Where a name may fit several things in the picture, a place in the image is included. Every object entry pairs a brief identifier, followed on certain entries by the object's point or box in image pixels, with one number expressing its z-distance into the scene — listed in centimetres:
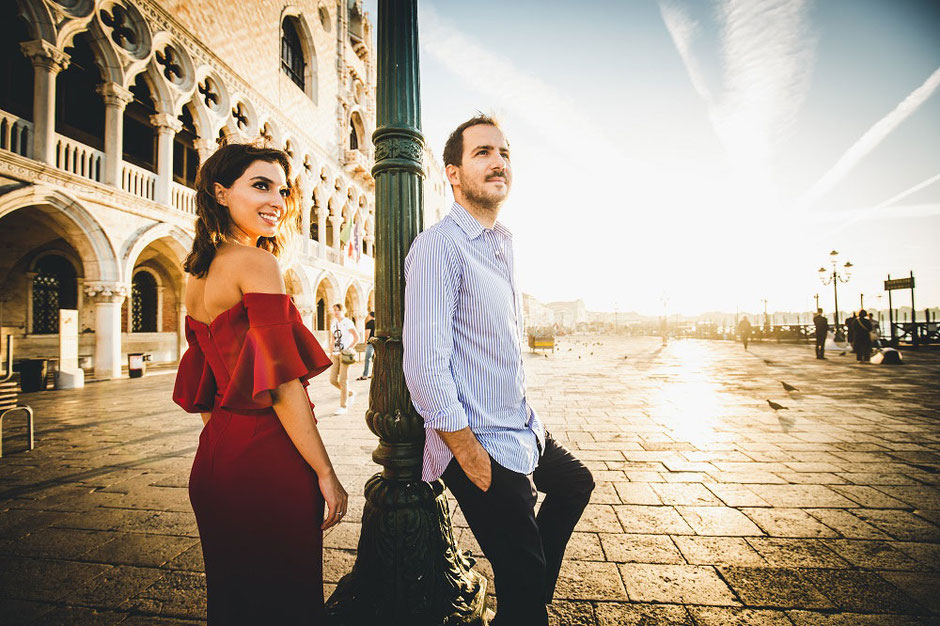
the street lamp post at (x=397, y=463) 146
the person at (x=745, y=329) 2062
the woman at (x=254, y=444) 109
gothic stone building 903
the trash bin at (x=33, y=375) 878
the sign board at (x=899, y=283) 1778
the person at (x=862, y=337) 1316
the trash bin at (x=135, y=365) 1130
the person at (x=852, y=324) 1397
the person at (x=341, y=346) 634
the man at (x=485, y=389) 129
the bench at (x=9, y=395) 398
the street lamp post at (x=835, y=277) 2185
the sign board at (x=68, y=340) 928
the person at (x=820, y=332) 1436
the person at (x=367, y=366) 1012
